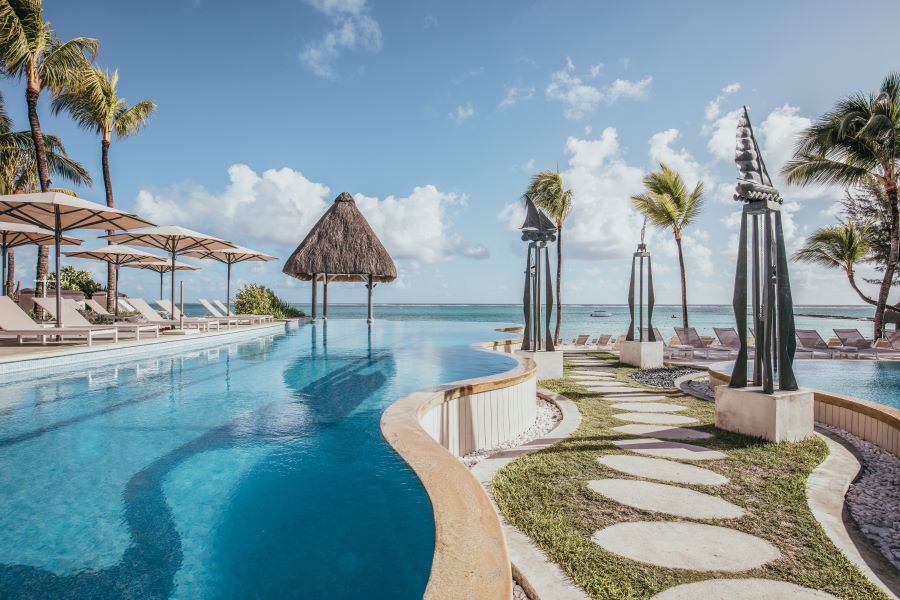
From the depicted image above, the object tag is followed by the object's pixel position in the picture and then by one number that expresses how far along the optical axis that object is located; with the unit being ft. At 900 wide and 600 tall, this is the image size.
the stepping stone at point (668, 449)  12.55
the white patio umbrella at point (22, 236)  35.22
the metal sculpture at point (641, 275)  35.03
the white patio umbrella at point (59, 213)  27.94
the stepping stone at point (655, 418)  16.57
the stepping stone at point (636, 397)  21.25
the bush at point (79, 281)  62.85
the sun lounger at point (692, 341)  45.06
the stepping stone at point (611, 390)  23.01
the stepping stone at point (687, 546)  6.91
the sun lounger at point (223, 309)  60.47
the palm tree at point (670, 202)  52.75
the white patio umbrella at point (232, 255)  53.67
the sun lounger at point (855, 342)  41.65
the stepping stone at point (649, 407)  18.91
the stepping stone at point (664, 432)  14.57
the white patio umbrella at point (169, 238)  40.91
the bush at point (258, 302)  67.92
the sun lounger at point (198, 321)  47.98
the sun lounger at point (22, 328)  28.35
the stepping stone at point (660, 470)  10.64
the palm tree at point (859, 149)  40.52
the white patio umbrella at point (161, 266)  56.59
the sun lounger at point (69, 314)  33.53
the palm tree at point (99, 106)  48.57
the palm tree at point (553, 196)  55.01
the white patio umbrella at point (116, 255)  46.38
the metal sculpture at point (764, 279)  14.61
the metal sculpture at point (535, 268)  27.20
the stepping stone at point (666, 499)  8.73
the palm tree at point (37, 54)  36.94
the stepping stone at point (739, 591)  6.04
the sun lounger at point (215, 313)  55.24
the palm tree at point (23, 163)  56.03
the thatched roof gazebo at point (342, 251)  60.08
